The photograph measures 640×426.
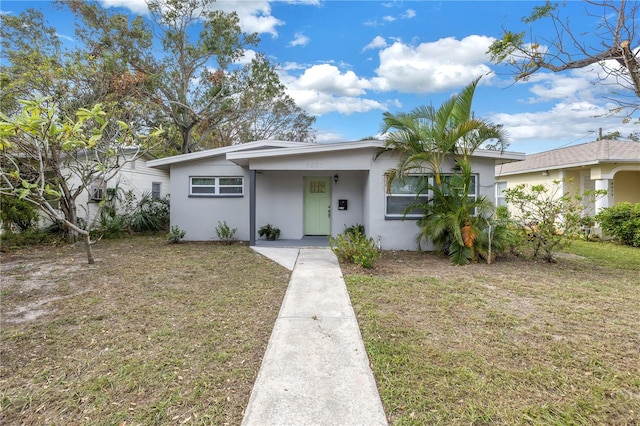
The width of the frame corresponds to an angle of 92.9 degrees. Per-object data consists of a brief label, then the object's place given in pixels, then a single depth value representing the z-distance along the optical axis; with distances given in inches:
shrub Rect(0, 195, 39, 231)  350.3
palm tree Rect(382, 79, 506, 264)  263.9
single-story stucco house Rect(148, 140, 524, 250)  394.3
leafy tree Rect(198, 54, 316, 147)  668.7
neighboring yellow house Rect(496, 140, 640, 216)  408.5
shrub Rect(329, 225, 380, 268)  246.4
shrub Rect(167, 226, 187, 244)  374.6
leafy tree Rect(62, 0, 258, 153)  545.6
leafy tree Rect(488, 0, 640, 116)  165.3
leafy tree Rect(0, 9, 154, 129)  325.4
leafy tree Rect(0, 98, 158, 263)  121.0
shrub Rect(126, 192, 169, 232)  483.5
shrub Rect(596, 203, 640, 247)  362.0
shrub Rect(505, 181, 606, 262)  255.6
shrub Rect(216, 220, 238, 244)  378.0
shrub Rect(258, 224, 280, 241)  387.5
